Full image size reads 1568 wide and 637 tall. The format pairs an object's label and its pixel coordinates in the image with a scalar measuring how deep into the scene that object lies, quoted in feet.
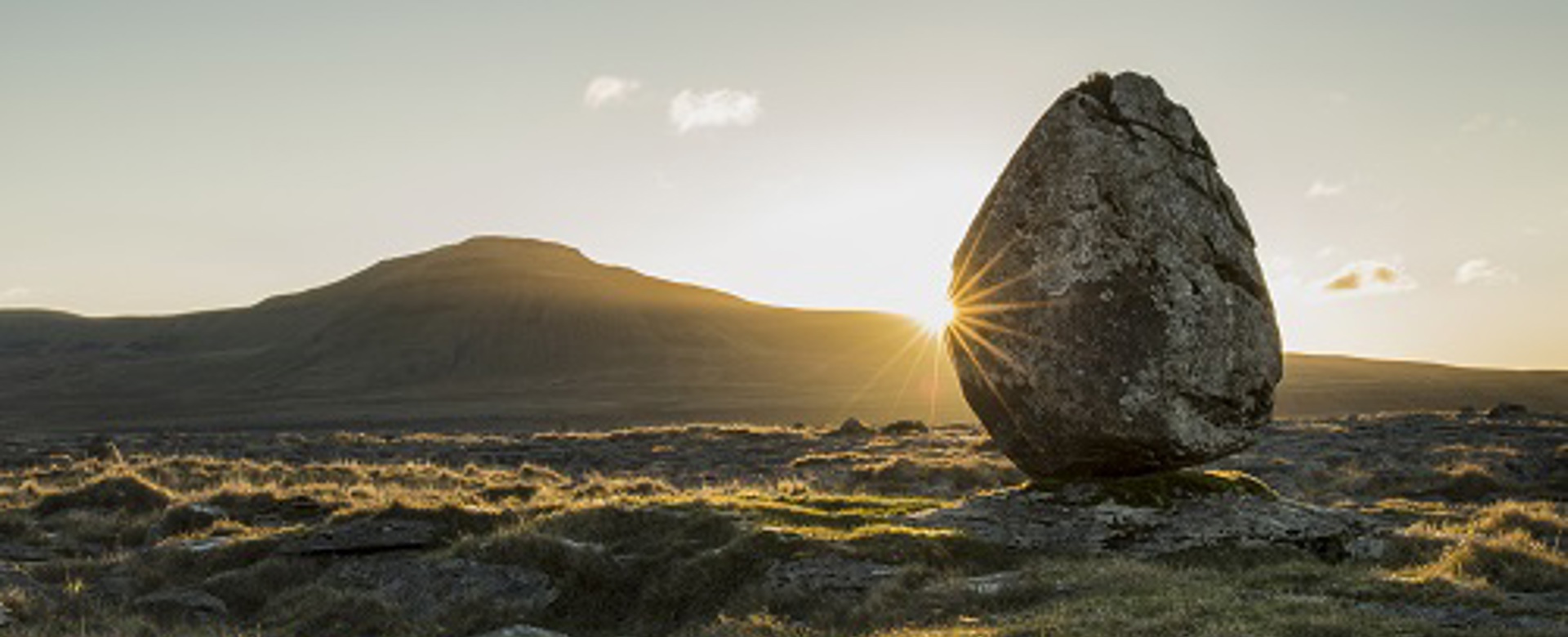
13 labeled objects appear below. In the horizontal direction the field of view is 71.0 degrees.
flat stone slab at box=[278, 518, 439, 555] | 59.57
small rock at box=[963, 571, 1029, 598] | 43.73
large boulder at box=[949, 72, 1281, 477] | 57.21
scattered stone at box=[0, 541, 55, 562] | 64.08
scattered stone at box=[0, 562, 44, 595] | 52.47
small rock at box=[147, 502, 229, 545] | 72.38
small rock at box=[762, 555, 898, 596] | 47.73
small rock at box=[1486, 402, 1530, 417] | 182.14
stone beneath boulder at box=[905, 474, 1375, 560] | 53.62
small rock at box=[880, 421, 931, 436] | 178.68
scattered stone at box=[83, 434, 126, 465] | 134.08
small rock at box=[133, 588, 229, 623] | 50.62
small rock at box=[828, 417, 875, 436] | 176.86
